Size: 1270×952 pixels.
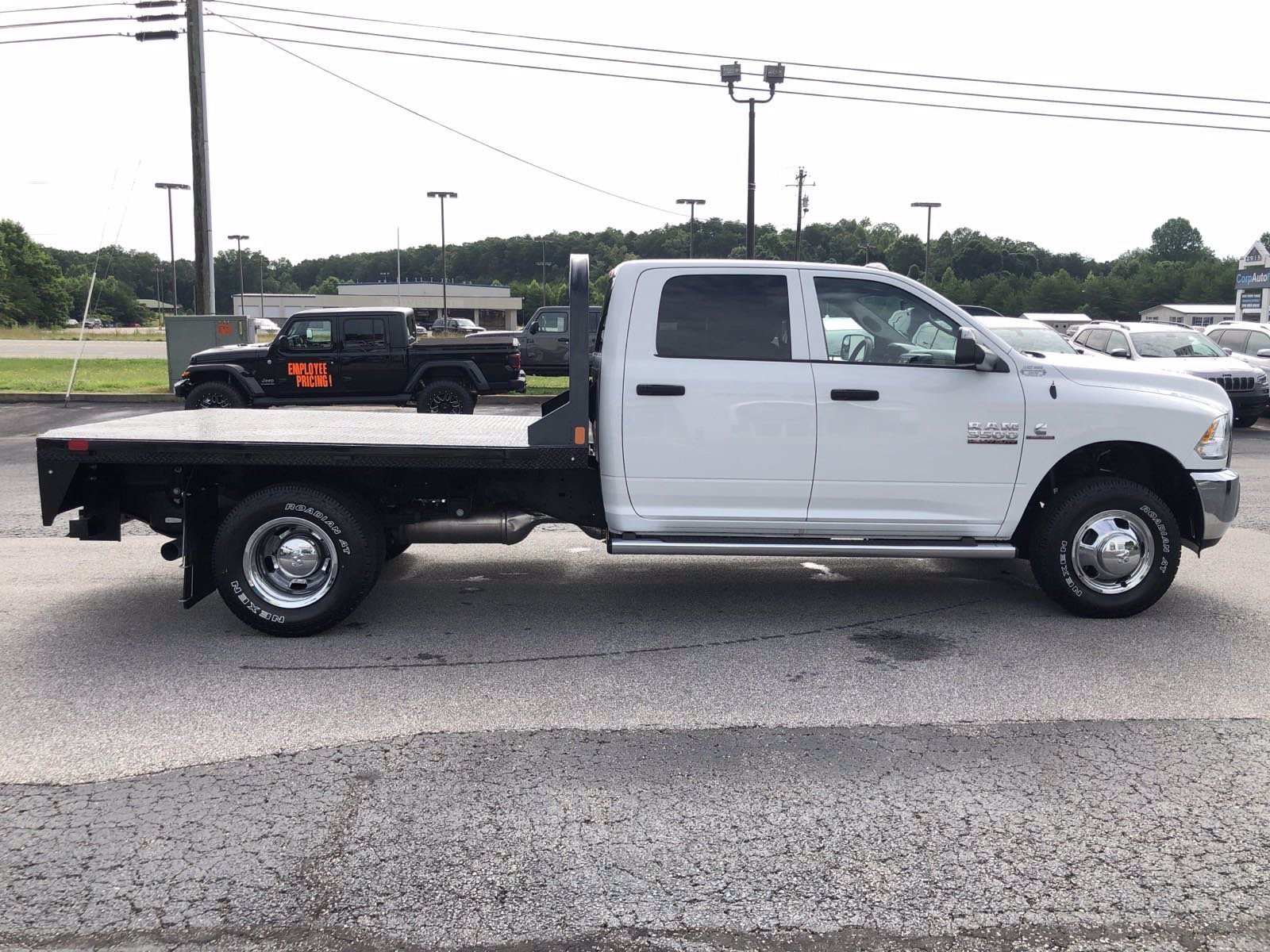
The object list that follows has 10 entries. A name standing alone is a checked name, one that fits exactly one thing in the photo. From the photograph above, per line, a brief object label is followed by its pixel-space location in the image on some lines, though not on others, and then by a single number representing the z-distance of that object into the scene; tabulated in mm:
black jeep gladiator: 17375
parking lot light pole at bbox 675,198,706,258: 50412
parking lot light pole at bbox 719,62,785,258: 29141
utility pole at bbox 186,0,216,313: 23125
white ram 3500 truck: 5910
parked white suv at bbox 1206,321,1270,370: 18469
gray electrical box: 21375
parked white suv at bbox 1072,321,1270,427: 17219
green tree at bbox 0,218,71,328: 103688
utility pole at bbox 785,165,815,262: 49719
